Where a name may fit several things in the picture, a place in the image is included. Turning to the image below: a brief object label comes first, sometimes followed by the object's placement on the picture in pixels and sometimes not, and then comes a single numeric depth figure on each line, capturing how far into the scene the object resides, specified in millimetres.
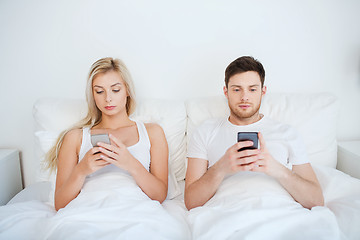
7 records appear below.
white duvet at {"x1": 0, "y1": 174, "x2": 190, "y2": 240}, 1047
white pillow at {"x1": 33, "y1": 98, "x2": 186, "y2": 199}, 1676
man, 1262
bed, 1045
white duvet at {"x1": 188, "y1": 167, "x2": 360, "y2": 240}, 1017
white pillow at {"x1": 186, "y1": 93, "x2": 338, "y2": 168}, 1683
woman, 1322
